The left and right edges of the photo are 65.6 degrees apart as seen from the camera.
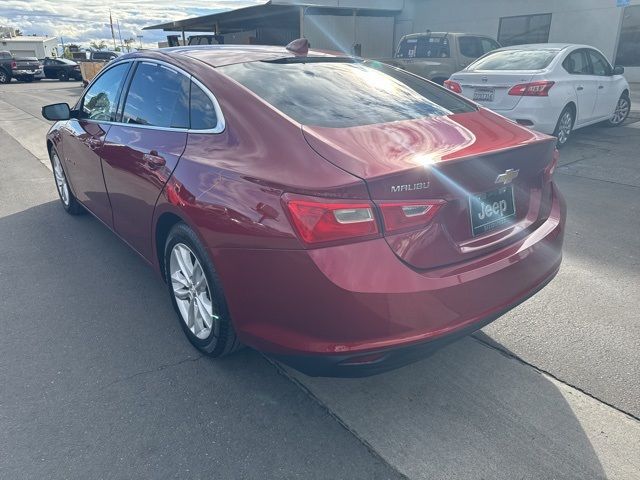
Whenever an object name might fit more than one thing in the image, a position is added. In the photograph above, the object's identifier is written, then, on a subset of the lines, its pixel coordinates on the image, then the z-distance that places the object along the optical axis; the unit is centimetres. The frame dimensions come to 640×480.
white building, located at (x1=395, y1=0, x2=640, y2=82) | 1698
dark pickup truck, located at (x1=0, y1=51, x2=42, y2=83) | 2753
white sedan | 721
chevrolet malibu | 192
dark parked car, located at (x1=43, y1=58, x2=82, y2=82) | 2916
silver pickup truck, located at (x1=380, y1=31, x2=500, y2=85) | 1240
